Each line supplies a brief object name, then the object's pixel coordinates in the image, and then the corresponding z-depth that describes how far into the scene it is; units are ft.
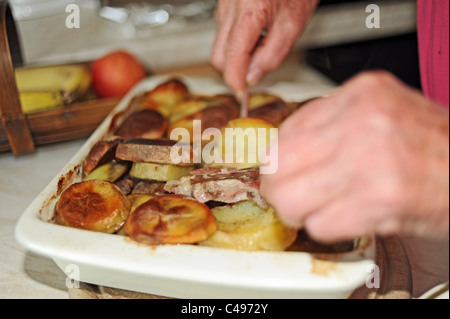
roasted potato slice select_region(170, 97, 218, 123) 1.95
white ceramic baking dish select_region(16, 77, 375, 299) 1.27
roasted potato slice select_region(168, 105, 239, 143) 1.84
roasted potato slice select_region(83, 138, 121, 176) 1.64
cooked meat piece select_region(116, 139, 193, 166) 1.56
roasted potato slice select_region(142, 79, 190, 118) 2.01
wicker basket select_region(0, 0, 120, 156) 1.85
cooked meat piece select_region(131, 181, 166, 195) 1.59
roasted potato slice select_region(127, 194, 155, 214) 1.50
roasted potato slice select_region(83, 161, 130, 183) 1.62
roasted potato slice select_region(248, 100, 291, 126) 1.84
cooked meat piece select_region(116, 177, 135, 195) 1.61
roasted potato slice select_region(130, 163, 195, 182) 1.59
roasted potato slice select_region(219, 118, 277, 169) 1.61
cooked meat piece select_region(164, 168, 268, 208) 1.45
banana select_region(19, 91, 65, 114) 2.05
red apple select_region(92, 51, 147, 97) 2.27
